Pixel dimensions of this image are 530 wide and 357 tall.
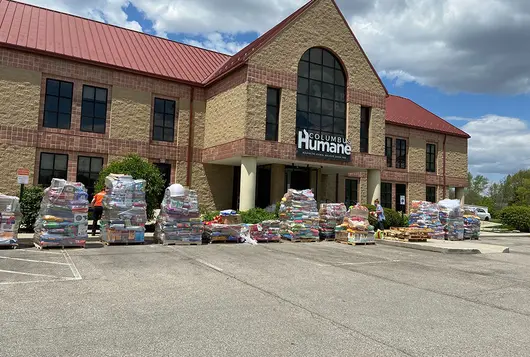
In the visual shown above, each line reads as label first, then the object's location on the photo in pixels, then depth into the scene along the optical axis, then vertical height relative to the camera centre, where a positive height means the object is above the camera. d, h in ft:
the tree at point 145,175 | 53.57 +2.18
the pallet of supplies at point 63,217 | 36.11 -2.59
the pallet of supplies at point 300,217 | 49.90 -2.37
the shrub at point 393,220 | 72.33 -3.14
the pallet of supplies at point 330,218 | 53.42 -2.45
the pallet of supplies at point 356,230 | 48.60 -3.49
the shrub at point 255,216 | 52.71 -2.56
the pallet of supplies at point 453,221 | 59.36 -2.35
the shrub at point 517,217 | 86.99 -2.08
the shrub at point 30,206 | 47.61 -2.28
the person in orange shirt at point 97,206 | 45.34 -1.83
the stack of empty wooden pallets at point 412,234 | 51.37 -3.98
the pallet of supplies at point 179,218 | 41.27 -2.53
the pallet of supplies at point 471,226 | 62.23 -3.12
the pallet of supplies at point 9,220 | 35.45 -3.01
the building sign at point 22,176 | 42.45 +1.08
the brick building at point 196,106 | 61.93 +14.68
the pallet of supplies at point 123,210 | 39.70 -1.92
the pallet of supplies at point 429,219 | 58.18 -2.15
